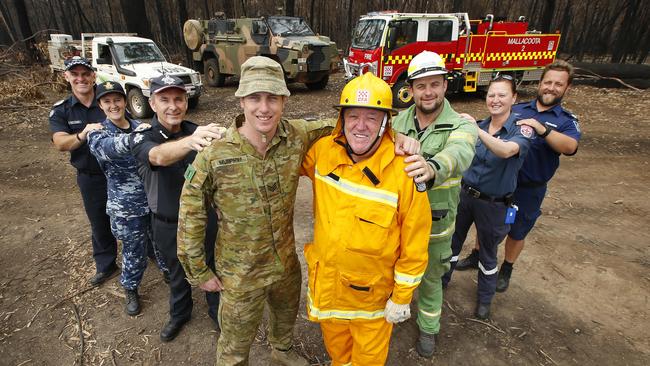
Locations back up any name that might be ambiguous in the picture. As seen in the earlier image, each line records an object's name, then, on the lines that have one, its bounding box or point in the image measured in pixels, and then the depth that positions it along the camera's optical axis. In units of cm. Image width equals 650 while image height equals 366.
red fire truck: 997
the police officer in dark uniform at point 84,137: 317
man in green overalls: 232
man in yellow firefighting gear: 188
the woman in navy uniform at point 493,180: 269
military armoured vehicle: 1127
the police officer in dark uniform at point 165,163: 229
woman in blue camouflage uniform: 282
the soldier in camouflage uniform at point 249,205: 190
